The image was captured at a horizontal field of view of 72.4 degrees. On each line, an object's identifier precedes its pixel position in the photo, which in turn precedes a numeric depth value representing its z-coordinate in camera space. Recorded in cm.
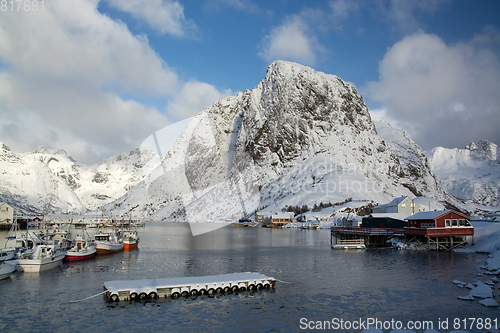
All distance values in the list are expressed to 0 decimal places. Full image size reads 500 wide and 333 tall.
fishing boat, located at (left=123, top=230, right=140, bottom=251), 6581
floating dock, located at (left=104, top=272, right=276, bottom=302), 2791
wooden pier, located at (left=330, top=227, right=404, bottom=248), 6784
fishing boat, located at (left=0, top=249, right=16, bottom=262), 3906
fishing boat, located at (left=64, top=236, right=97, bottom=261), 4911
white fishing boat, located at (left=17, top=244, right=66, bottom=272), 3975
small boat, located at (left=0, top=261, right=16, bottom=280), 3469
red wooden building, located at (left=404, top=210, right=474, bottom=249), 5769
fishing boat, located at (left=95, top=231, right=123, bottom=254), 5788
